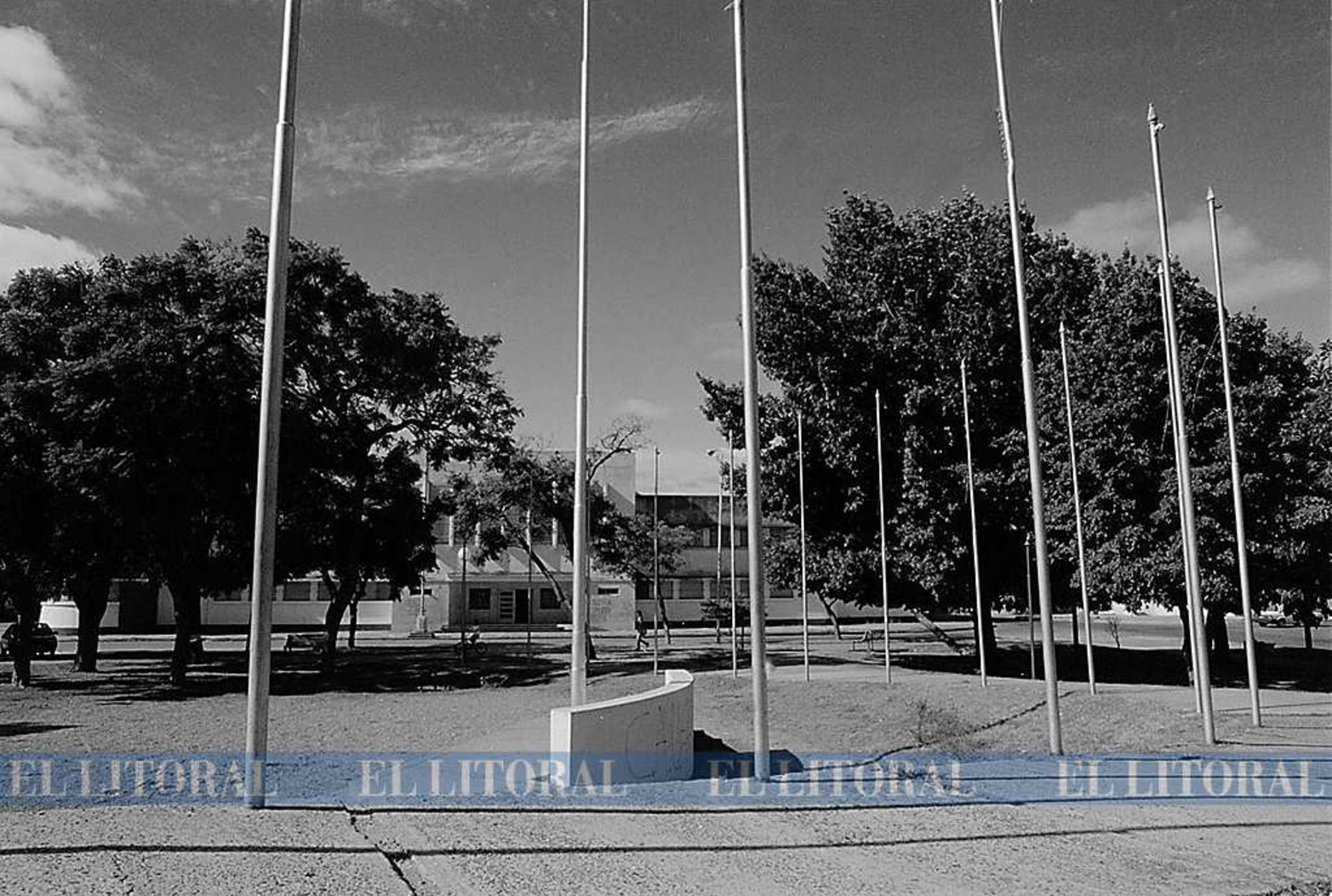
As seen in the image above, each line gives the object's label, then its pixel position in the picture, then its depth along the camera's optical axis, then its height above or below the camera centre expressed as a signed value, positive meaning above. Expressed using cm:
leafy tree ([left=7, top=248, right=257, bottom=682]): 2556 +441
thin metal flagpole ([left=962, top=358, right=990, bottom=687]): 2531 +60
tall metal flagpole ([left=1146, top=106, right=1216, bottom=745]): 1533 +80
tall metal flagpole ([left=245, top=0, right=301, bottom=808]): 943 +140
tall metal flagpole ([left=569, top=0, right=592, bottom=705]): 1697 +201
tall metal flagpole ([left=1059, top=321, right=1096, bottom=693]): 2009 +32
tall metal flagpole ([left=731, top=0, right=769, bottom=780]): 1168 +118
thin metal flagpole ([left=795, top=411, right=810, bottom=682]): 2890 +9
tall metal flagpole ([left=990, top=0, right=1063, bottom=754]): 1380 +163
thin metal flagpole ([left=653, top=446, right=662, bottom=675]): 3368 +13
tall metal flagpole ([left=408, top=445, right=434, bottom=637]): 6456 -206
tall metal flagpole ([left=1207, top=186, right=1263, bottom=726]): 1681 +57
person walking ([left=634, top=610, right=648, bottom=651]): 4788 -199
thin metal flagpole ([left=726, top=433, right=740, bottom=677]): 3017 +298
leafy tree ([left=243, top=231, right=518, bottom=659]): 3002 +538
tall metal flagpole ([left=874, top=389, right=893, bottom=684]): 2680 +50
